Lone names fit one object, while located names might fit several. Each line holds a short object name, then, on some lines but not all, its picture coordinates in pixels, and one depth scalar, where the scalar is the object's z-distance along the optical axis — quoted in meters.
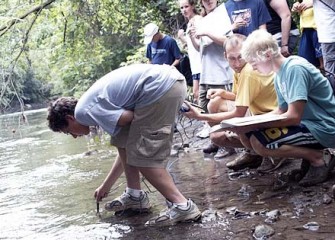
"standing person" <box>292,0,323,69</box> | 4.50
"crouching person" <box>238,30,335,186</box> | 3.07
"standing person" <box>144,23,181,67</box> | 6.54
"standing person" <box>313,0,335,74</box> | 3.87
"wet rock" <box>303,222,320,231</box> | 2.63
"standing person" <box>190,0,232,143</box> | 4.86
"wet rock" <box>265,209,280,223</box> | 2.83
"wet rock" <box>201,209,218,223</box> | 3.06
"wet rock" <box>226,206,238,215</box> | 3.08
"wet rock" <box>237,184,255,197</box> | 3.46
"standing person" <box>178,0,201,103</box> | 5.33
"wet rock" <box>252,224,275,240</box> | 2.61
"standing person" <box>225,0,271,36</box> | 4.58
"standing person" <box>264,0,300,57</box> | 4.57
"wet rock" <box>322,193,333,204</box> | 2.98
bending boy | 3.06
